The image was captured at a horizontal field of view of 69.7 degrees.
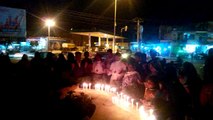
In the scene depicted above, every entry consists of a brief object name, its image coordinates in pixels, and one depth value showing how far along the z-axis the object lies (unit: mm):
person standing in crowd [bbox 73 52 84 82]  5959
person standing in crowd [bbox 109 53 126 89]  5251
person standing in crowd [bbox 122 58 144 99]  4496
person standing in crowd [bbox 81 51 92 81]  5987
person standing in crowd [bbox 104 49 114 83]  5799
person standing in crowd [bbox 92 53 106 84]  5794
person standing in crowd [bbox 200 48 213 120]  2769
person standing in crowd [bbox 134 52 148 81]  5023
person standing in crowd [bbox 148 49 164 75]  4713
